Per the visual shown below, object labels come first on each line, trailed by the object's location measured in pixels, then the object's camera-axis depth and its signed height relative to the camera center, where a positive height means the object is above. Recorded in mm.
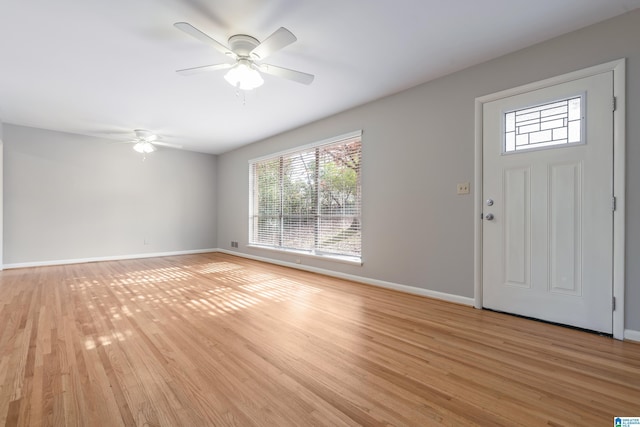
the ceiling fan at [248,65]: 2365 +1374
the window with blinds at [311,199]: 4348 +214
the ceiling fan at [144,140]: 5401 +1437
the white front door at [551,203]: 2328 +55
